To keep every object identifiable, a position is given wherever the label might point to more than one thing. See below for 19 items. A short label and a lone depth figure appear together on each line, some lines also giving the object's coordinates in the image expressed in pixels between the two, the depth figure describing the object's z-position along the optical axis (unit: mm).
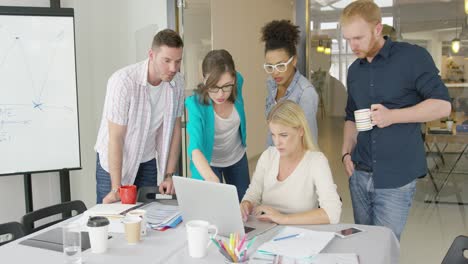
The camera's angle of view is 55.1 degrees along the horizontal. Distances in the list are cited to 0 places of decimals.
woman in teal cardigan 2088
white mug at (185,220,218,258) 1450
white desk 1448
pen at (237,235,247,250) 1390
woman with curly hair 2303
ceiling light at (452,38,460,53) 3361
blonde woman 1928
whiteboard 3086
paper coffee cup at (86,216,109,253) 1500
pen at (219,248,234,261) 1373
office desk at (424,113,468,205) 3471
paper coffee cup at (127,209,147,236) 1647
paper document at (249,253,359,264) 1393
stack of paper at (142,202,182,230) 1770
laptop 1543
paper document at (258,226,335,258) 1465
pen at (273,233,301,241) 1594
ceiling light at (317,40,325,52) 3343
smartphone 1634
